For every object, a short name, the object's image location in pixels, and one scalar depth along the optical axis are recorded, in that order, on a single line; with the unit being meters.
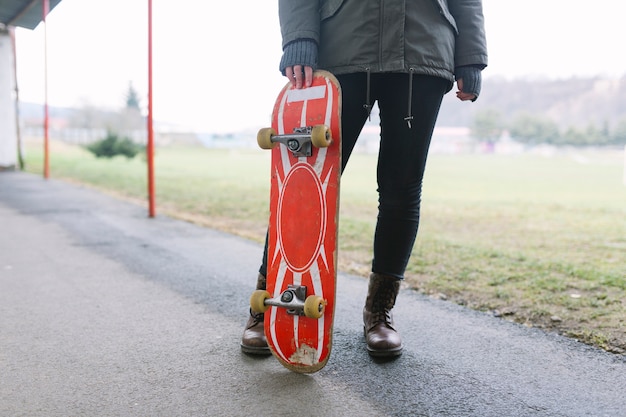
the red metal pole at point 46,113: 9.75
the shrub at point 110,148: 22.56
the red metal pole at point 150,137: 5.23
